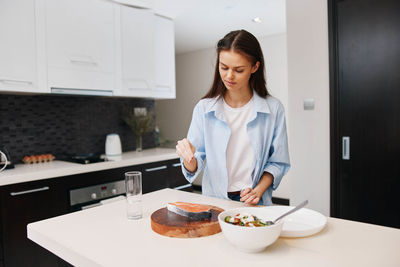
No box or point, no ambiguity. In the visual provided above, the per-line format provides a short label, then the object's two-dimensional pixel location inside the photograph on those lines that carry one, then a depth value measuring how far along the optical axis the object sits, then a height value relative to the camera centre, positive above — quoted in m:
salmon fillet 1.07 -0.29
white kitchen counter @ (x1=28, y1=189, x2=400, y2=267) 0.82 -0.35
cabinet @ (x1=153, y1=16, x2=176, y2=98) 3.36 +0.75
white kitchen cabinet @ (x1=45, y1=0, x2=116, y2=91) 2.48 +0.72
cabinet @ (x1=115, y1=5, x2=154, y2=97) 3.00 +0.75
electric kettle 3.07 -0.17
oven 2.41 -0.53
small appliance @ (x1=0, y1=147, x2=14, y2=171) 2.31 -0.24
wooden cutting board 0.98 -0.31
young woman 1.42 -0.03
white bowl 0.80 -0.29
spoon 0.91 -0.25
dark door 2.29 +0.10
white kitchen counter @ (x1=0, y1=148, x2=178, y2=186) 2.11 -0.29
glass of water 1.15 -0.25
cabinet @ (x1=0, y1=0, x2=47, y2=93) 2.21 +0.60
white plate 0.95 -0.33
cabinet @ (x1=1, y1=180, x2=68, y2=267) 2.06 -0.58
